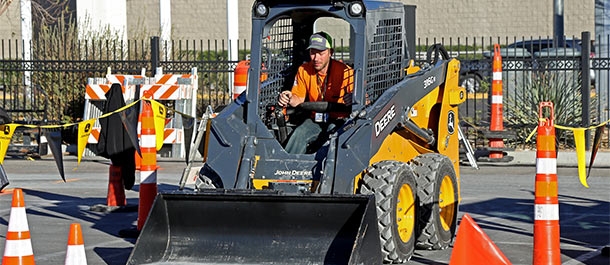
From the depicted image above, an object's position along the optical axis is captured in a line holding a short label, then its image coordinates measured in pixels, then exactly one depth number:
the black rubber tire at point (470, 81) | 23.74
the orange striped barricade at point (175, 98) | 19.22
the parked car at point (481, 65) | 19.92
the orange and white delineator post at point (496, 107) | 17.28
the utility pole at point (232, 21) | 24.47
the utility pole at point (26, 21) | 24.78
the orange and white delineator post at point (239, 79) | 14.02
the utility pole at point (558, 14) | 28.85
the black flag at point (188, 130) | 12.30
